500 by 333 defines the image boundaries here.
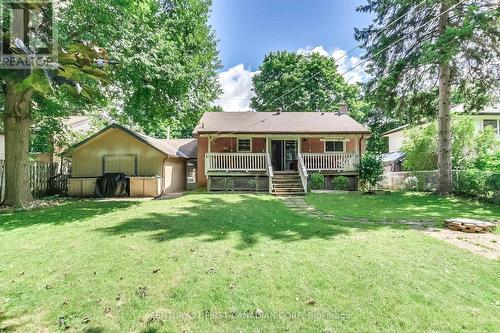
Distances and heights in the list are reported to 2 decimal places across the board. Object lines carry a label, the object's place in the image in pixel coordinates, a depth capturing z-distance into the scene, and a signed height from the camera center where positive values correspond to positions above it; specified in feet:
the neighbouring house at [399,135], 72.28 +10.42
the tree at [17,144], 34.17 +3.67
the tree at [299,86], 101.04 +30.93
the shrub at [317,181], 50.39 -2.21
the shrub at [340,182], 50.65 -2.47
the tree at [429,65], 40.65 +15.89
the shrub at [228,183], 52.06 -2.40
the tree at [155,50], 31.65 +15.63
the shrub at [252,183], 52.06 -2.47
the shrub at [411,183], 53.52 -3.17
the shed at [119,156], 50.57 +2.95
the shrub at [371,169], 49.62 -0.19
